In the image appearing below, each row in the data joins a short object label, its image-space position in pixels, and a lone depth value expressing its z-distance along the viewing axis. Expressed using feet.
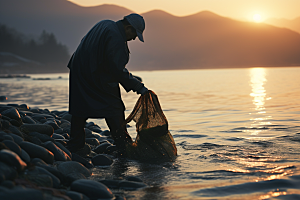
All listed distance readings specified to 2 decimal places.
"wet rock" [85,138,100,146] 20.99
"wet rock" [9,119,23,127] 18.20
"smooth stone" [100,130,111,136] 26.23
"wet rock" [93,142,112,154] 18.95
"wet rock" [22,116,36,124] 21.66
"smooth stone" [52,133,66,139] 20.18
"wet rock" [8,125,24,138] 15.80
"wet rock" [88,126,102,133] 27.97
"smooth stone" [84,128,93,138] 22.88
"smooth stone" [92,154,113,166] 16.22
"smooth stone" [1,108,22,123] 19.16
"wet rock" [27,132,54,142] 16.96
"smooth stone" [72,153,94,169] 15.61
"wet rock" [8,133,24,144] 14.16
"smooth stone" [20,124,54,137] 17.83
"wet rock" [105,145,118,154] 18.49
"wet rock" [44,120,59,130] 23.68
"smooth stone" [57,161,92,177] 13.53
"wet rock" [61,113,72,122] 29.94
